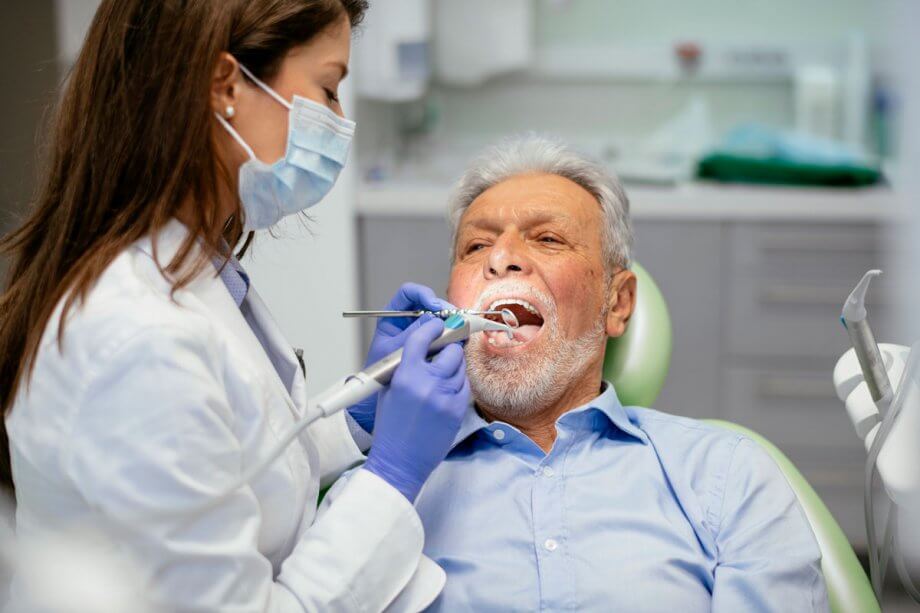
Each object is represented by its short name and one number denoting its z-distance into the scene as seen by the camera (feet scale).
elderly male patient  4.43
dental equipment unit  3.60
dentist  3.26
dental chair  5.21
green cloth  9.42
